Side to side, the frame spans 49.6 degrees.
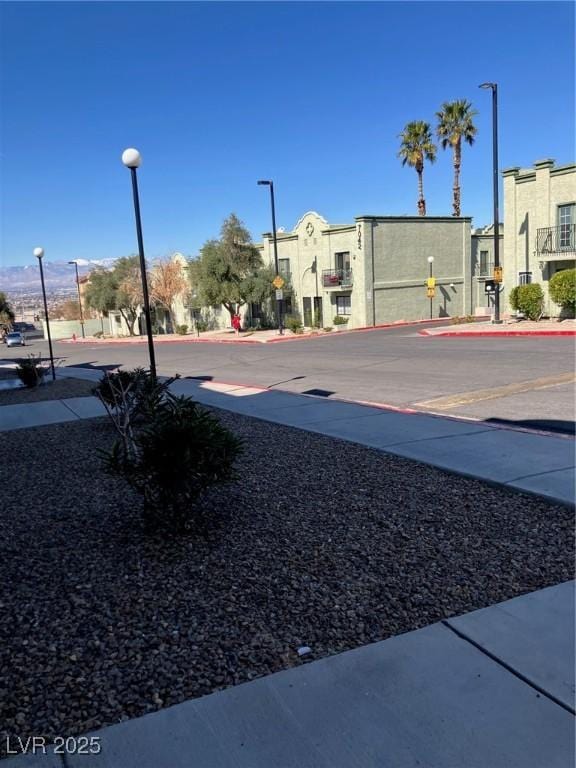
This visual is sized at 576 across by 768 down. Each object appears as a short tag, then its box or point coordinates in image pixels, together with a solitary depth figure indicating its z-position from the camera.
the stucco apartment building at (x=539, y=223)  29.36
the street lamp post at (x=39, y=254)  17.61
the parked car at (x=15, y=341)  55.06
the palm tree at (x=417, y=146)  48.75
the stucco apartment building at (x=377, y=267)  39.28
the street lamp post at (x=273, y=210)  36.78
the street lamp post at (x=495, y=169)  26.91
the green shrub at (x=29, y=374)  14.65
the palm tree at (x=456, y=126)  46.44
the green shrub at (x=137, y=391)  6.37
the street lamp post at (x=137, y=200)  11.01
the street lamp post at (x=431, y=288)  38.62
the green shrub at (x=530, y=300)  29.19
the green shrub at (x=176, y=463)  4.33
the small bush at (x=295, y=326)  38.38
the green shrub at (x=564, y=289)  27.70
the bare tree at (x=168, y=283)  53.69
